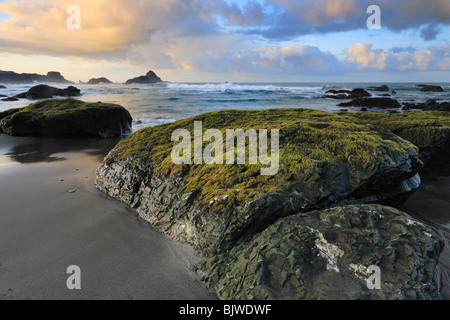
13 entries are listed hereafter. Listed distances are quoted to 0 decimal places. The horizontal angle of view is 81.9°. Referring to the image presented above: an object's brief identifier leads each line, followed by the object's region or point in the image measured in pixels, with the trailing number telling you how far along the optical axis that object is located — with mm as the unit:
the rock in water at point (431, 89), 50034
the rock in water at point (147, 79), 115562
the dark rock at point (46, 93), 30219
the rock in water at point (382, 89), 50469
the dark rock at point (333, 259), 2166
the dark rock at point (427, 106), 17534
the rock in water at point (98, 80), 133912
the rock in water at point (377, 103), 23953
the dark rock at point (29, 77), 98188
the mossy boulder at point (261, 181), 2988
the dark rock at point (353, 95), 33791
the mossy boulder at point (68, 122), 10289
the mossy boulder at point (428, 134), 5852
